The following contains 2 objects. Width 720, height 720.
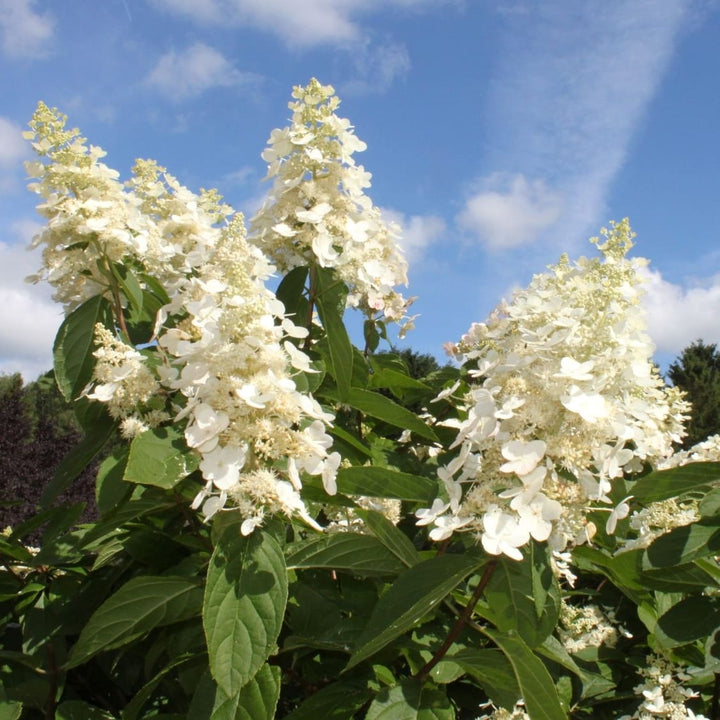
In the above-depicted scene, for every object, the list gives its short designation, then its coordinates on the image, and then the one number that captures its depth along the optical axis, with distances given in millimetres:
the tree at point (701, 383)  23469
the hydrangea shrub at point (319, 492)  1490
